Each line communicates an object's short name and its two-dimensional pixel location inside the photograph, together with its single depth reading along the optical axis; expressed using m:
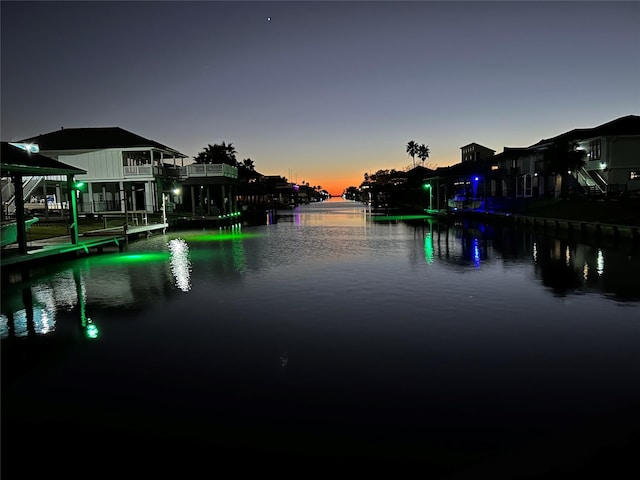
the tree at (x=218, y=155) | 82.44
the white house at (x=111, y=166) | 47.72
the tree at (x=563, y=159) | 44.59
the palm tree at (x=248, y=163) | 103.48
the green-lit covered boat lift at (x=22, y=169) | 17.12
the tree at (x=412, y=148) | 163.38
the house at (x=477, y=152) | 122.31
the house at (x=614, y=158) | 43.09
